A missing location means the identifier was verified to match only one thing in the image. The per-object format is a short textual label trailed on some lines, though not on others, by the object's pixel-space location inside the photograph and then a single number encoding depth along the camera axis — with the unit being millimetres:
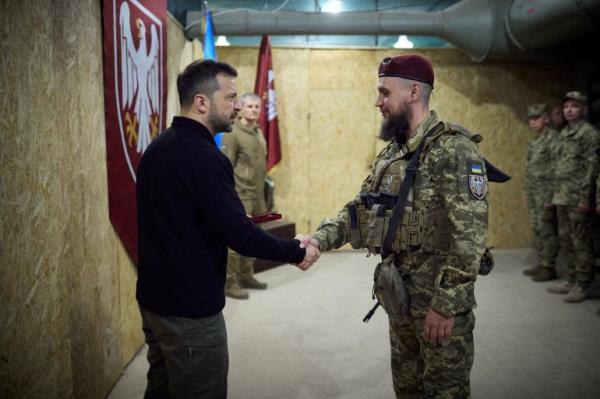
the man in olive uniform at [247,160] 4766
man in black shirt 1665
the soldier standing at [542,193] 5043
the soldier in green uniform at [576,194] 4422
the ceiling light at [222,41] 6298
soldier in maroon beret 1737
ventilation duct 5285
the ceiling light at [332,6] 6253
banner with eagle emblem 2705
